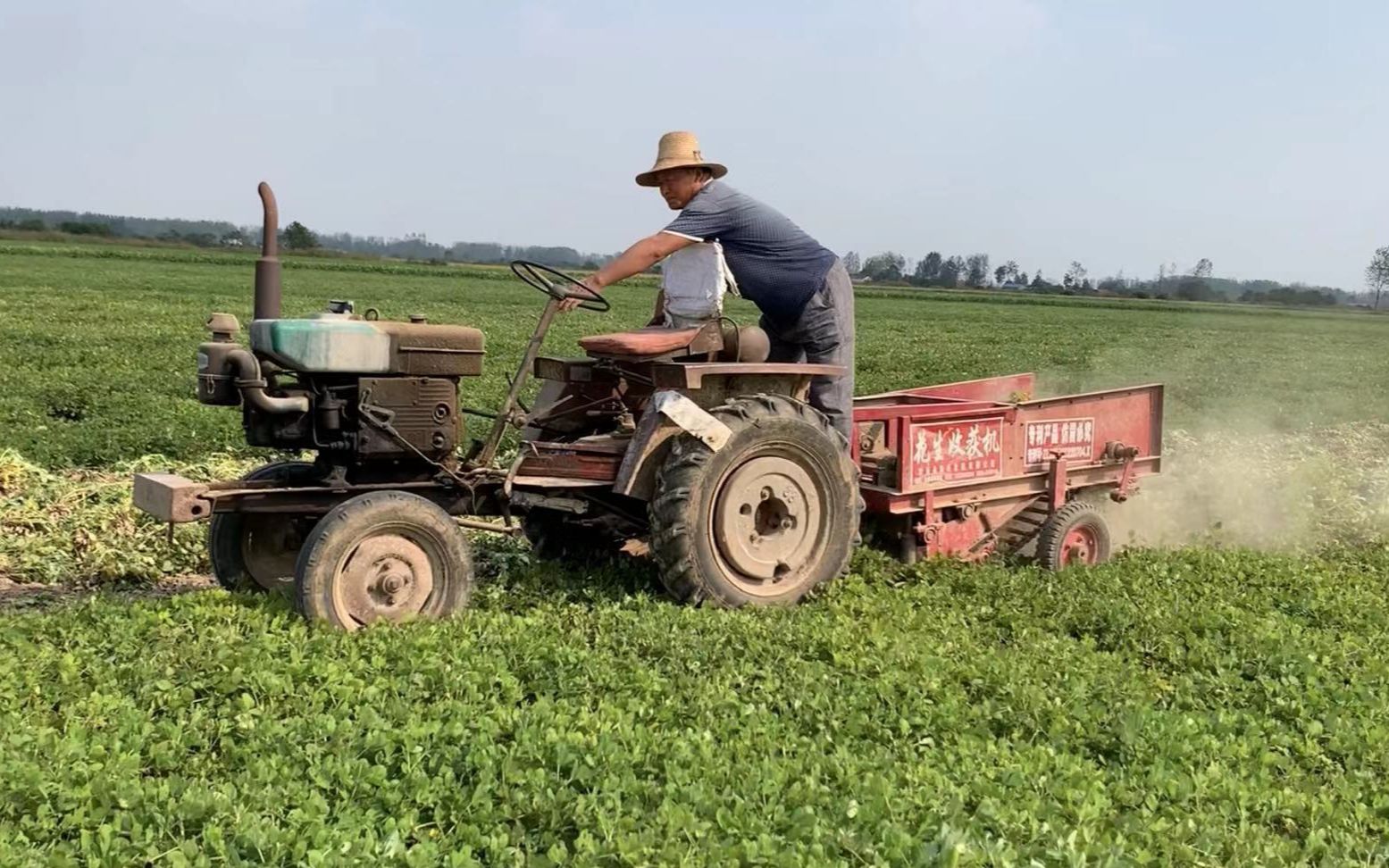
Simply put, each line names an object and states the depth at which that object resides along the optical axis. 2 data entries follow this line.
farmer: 5.82
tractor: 4.99
